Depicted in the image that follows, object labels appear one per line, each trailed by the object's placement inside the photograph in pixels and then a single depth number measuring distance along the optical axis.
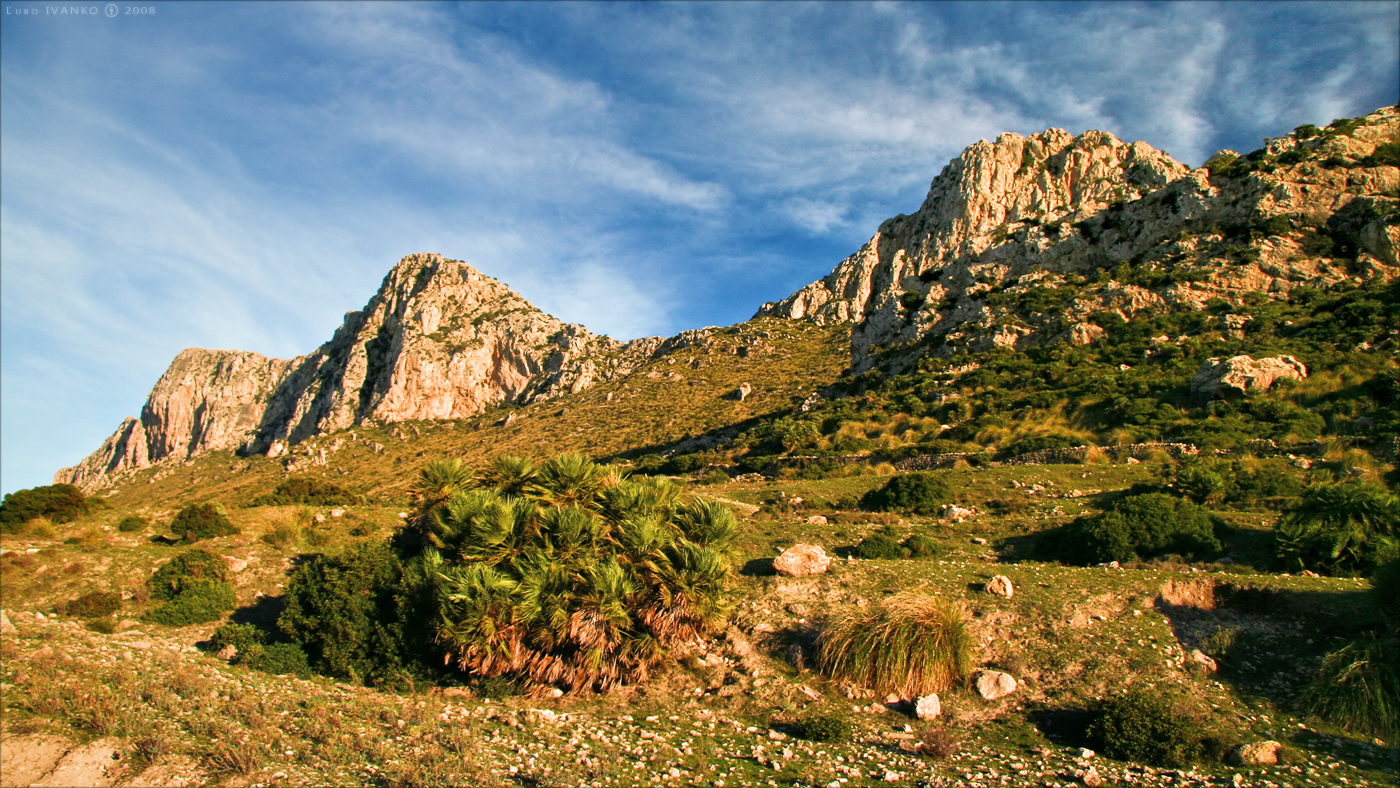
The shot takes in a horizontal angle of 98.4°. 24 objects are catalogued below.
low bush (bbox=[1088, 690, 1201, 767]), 6.74
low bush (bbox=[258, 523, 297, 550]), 17.98
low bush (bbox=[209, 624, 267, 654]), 12.41
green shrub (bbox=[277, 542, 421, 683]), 11.06
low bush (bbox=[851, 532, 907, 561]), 14.14
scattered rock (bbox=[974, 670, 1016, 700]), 8.70
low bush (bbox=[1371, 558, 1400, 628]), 7.96
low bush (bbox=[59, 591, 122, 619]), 13.35
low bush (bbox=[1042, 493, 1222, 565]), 13.24
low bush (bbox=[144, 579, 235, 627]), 13.66
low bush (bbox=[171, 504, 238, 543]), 18.00
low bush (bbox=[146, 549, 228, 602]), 14.44
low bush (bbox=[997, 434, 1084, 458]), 24.23
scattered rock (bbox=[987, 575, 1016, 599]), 11.04
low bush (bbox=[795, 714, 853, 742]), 7.96
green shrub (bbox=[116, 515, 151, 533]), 18.66
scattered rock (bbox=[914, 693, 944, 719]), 8.39
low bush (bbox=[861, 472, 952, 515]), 19.02
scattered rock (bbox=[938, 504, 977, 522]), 17.55
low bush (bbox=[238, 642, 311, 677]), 11.46
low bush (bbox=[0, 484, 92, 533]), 17.61
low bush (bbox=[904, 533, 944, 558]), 14.22
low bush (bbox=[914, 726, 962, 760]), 7.26
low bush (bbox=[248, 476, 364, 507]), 23.95
